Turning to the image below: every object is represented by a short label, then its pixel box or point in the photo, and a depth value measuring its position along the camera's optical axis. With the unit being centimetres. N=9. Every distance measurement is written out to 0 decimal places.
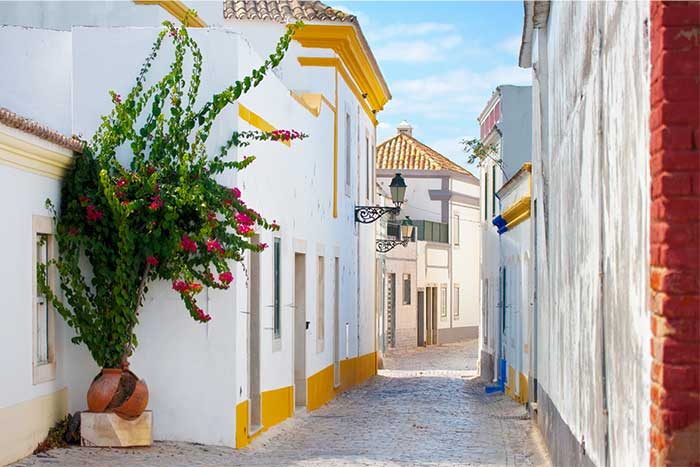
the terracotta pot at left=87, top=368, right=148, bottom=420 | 1099
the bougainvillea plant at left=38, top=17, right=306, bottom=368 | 1111
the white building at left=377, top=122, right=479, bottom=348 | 4338
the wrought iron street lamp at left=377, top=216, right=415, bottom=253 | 2978
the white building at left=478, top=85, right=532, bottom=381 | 2608
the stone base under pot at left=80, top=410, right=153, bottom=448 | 1091
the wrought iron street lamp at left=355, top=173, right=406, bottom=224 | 2347
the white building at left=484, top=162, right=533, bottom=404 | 1803
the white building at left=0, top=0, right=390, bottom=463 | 1040
